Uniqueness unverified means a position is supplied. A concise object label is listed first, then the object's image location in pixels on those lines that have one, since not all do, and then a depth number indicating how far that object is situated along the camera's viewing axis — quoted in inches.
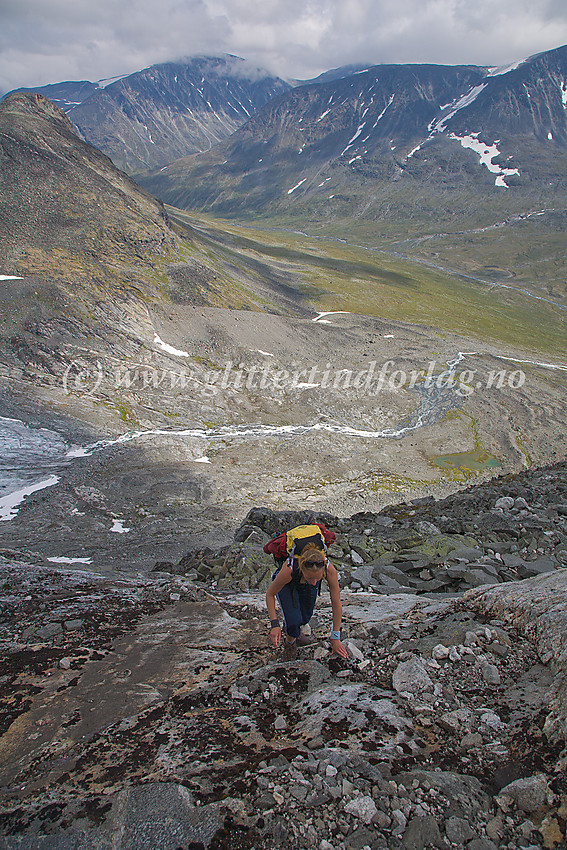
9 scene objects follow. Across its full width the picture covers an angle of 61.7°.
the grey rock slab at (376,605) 365.1
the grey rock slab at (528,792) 168.2
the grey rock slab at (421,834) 161.5
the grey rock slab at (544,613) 210.5
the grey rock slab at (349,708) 227.6
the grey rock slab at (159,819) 167.2
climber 266.1
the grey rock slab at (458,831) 162.1
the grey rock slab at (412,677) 246.7
